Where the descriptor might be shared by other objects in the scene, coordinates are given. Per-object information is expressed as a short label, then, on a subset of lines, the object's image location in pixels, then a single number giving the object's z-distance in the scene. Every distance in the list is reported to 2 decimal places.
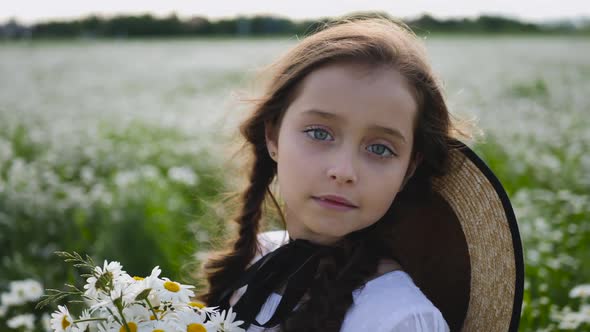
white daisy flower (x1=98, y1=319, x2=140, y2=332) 0.79
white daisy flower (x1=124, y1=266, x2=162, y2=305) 0.79
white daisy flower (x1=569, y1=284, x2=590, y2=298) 1.25
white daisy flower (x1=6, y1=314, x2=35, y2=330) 1.25
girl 0.90
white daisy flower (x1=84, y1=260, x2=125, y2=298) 0.79
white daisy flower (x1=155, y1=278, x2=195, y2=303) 0.81
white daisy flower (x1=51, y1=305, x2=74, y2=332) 0.80
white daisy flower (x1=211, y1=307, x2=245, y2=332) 0.83
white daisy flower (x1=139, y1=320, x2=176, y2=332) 0.79
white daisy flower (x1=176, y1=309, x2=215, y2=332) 0.80
